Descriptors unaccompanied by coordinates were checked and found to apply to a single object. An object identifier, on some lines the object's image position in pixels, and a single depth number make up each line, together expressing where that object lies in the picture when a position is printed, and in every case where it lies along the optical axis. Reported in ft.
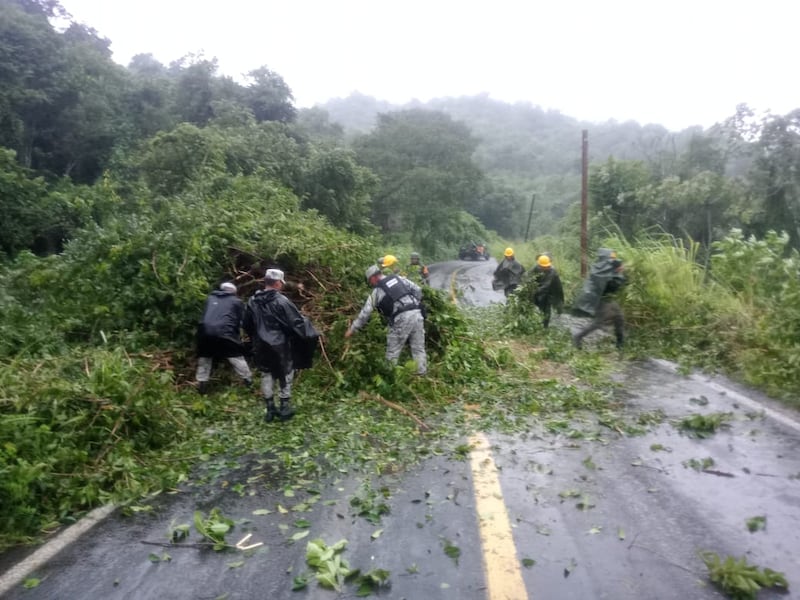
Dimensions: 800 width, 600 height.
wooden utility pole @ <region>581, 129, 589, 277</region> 67.88
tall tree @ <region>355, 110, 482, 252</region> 150.82
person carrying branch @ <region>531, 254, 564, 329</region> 40.86
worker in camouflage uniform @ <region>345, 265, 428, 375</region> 25.76
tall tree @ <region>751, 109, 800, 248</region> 64.59
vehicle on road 161.48
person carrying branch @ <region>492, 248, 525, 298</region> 51.80
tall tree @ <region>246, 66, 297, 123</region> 120.06
